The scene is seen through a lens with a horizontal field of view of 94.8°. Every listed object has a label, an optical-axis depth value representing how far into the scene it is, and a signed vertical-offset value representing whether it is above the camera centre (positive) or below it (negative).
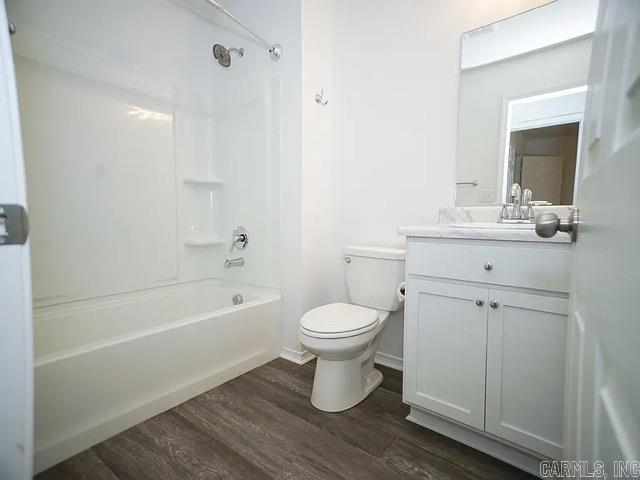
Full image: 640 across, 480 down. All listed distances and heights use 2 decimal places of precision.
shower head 2.09 +1.15
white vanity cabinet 0.98 -0.44
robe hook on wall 1.98 +0.80
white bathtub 1.16 -0.71
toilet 1.40 -0.54
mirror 1.35 +0.58
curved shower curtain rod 1.89 +1.09
